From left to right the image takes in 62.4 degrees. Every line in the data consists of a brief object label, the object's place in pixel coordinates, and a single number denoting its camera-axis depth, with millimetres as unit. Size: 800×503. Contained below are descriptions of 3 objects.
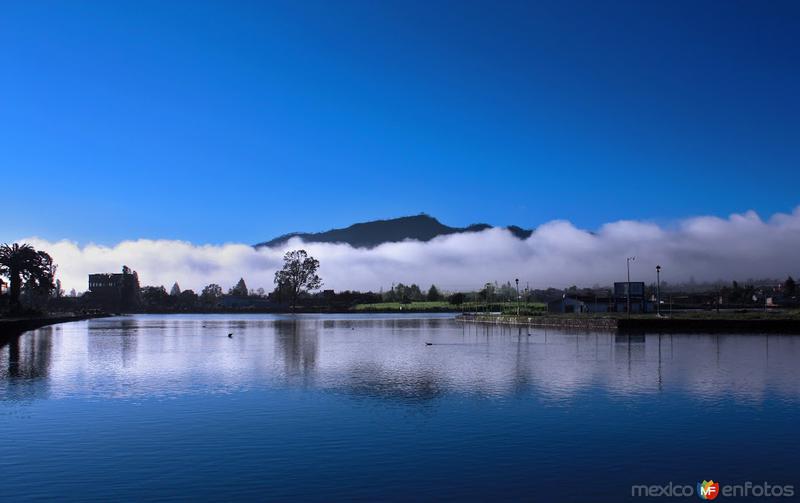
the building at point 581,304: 150875
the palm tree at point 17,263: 109806
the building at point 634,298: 145250
